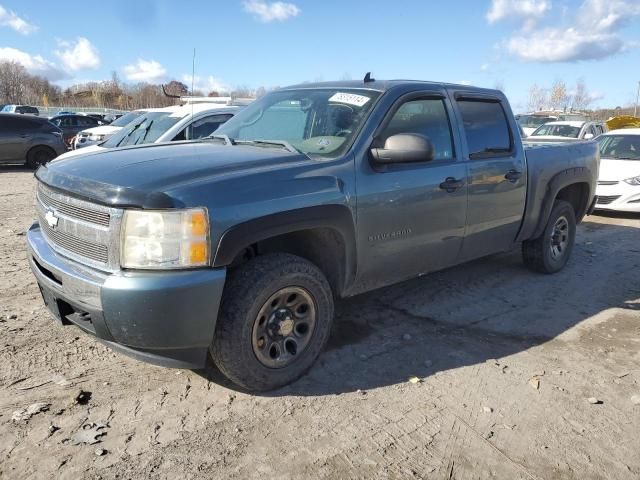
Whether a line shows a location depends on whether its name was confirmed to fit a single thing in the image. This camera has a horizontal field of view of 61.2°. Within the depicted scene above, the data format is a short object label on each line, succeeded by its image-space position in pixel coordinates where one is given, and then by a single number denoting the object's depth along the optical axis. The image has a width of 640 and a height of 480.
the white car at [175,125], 7.87
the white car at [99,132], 14.38
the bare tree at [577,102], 57.88
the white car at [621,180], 9.33
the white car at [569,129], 14.33
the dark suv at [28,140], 14.52
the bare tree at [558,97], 56.38
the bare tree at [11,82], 73.00
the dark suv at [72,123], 20.16
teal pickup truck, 2.80
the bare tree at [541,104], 58.22
